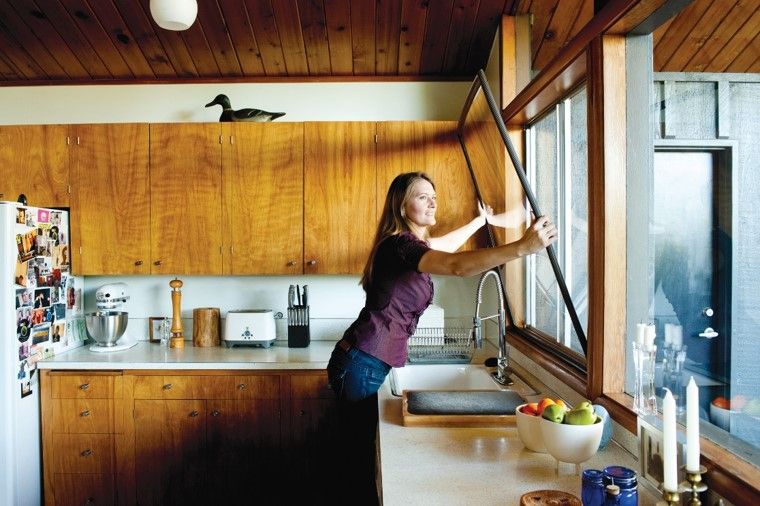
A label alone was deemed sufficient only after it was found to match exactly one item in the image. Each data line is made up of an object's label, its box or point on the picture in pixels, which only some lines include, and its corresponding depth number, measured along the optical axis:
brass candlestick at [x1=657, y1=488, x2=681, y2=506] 1.03
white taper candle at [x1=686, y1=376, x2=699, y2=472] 1.01
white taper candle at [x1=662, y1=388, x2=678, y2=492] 1.03
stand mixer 3.24
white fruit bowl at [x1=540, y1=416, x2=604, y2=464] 1.36
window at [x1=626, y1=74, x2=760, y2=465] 1.61
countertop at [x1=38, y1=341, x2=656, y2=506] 1.33
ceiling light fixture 2.12
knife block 3.37
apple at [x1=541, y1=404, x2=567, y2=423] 1.40
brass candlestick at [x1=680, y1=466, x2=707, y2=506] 1.04
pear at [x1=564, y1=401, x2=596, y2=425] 1.38
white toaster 3.30
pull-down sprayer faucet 2.34
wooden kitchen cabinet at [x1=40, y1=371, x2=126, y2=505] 3.01
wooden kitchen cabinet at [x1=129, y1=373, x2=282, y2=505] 2.99
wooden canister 3.42
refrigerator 2.78
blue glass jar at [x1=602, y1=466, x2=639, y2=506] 1.14
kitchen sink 2.62
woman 2.19
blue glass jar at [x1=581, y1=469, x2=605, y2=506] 1.17
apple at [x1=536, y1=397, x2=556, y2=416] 1.53
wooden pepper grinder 3.41
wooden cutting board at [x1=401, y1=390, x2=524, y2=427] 1.81
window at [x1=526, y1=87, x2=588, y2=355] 2.35
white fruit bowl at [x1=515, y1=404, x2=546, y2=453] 1.52
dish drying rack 2.73
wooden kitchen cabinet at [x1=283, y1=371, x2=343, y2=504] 2.99
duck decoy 3.29
